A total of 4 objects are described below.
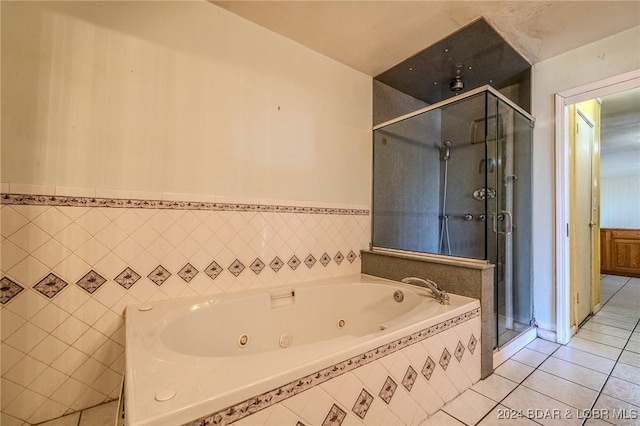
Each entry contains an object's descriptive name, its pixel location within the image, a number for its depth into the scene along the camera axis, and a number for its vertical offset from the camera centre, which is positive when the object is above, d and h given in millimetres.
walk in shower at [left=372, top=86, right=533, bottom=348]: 1963 +284
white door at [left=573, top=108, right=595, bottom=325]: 2246 +66
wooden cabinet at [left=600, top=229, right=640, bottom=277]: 4465 -501
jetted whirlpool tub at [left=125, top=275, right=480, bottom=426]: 726 -501
